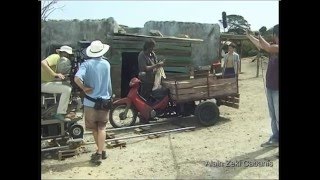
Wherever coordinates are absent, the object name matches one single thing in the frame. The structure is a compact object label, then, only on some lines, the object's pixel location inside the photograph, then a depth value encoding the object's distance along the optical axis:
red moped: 8.88
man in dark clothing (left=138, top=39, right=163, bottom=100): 9.16
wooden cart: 9.04
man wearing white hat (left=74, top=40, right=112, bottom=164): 6.40
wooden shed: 13.38
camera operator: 6.91
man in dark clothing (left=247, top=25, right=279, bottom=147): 6.82
